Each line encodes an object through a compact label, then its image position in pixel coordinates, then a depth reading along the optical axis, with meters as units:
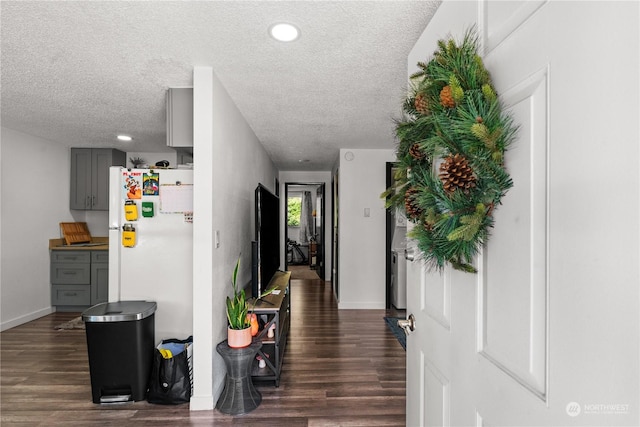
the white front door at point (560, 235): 0.49
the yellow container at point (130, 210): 2.46
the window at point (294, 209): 10.19
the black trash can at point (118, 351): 2.18
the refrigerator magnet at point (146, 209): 2.48
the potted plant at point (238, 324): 2.17
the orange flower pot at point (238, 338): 2.16
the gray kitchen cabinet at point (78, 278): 4.36
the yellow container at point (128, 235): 2.47
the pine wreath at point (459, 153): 0.75
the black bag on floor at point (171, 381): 2.20
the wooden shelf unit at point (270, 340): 2.46
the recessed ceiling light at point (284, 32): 1.64
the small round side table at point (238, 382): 2.13
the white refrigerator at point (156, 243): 2.47
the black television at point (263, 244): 2.54
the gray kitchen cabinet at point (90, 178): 4.69
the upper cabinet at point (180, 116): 2.44
